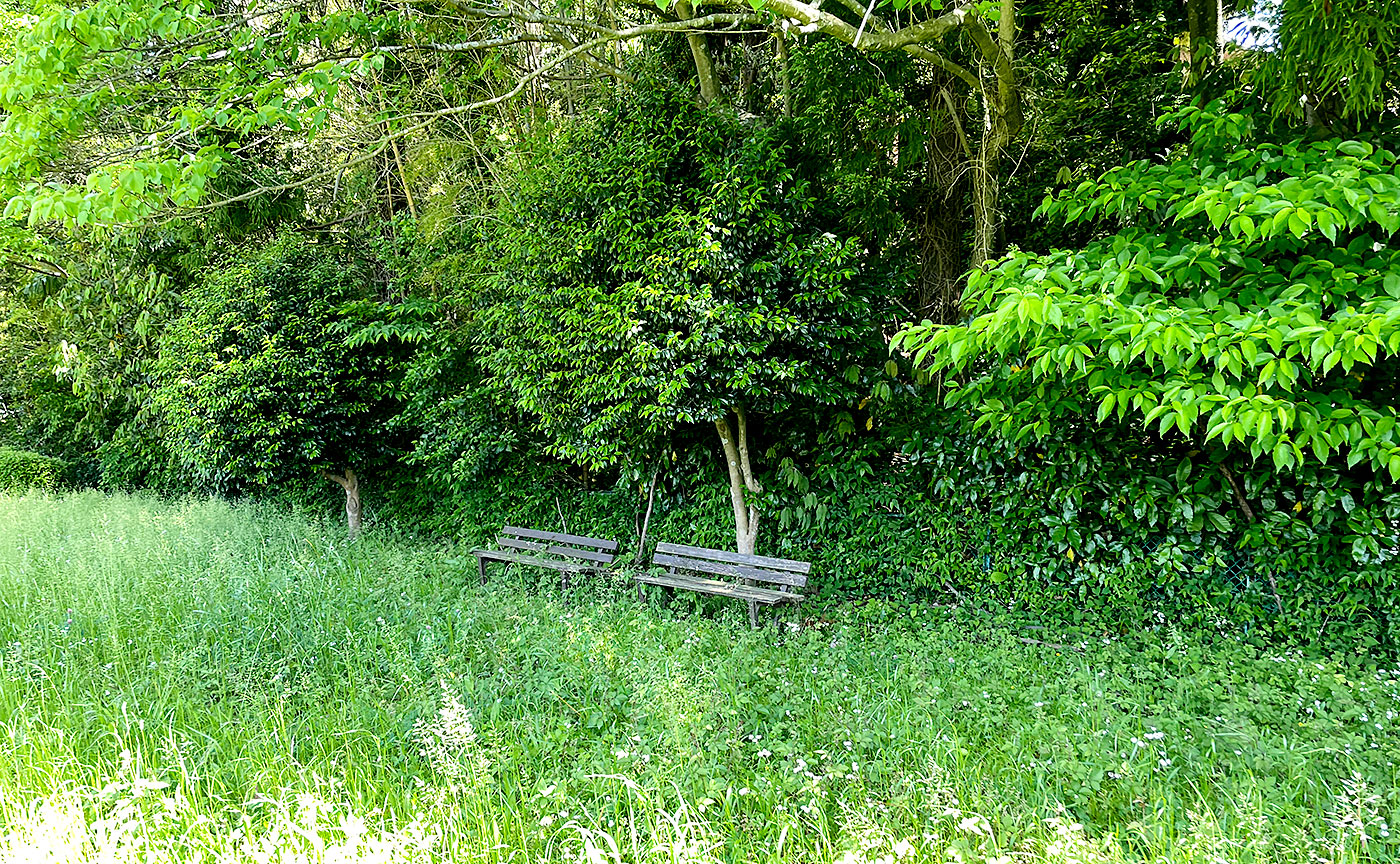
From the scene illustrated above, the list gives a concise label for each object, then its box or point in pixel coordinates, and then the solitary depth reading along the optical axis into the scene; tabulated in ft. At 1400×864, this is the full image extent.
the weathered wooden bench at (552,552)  22.24
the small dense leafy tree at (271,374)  26.58
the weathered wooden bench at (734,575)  18.20
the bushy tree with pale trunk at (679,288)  17.79
